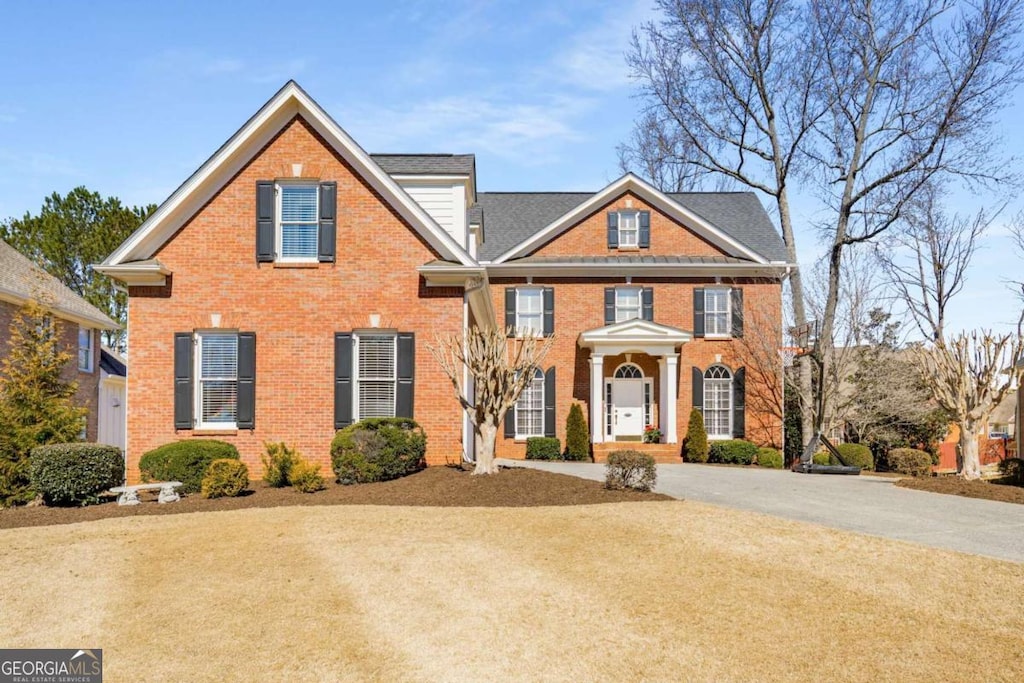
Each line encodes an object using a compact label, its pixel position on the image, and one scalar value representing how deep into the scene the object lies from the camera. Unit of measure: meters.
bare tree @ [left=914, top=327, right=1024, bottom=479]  18.25
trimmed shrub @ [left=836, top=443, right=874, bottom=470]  24.73
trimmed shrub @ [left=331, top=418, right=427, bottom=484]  15.17
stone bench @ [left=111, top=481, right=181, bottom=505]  13.67
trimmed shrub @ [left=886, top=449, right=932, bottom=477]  20.64
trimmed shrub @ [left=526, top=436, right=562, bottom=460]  26.09
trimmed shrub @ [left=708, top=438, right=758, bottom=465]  25.84
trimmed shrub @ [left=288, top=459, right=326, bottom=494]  14.45
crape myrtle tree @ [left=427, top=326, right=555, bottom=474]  15.07
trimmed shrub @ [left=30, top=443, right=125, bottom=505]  13.61
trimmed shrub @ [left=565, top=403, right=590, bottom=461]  26.08
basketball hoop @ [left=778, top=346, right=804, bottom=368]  27.80
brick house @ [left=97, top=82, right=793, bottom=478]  16.86
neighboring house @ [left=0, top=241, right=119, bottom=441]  23.78
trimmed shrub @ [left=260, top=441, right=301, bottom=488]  15.20
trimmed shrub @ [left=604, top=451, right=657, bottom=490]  14.31
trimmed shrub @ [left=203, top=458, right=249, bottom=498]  14.08
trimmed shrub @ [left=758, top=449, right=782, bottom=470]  25.66
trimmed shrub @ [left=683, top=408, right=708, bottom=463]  25.92
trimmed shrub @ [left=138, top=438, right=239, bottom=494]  15.12
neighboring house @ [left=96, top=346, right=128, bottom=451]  32.56
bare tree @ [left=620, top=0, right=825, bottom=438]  29.22
